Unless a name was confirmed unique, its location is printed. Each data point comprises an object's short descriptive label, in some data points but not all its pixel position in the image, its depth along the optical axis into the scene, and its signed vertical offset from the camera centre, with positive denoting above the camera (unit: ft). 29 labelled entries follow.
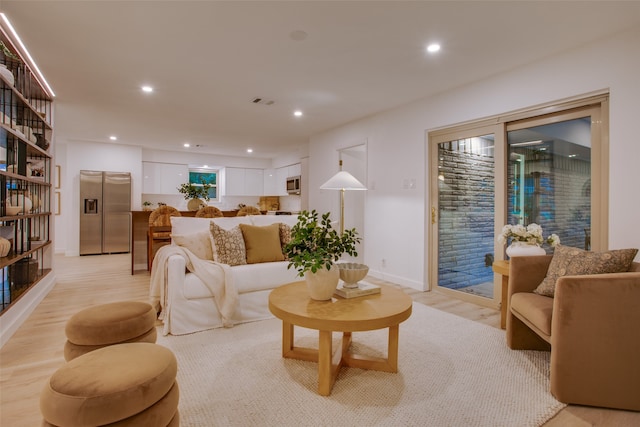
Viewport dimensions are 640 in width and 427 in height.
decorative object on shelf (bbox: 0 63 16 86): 8.24 +3.48
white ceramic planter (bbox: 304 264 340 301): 6.81 -1.43
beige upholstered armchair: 5.67 -2.18
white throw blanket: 9.28 -1.89
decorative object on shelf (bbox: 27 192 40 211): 11.63 +0.40
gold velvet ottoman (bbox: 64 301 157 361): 5.39 -1.93
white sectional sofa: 8.98 -2.09
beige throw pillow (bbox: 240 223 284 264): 10.68 -1.00
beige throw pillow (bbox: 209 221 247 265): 10.18 -1.03
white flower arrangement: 8.89 -0.54
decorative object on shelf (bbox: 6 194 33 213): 9.78 +0.28
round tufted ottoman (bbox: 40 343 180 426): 3.50 -1.97
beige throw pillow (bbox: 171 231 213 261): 10.25 -0.96
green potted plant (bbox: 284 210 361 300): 6.72 -0.80
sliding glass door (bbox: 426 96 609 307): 9.30 +0.96
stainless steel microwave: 24.94 +2.21
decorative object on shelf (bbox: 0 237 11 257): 8.75 -0.96
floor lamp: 9.49 +0.88
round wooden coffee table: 5.90 -1.90
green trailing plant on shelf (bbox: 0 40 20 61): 8.55 +4.25
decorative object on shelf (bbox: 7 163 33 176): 9.64 +1.27
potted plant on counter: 18.49 +1.13
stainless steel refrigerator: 22.54 -0.01
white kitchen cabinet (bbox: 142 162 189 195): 25.46 +2.78
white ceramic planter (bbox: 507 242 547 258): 8.87 -0.93
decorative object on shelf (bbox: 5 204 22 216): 9.28 +0.03
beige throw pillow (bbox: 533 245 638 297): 6.65 -1.00
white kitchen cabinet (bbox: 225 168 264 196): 29.01 +2.79
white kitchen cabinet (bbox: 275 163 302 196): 26.06 +3.20
